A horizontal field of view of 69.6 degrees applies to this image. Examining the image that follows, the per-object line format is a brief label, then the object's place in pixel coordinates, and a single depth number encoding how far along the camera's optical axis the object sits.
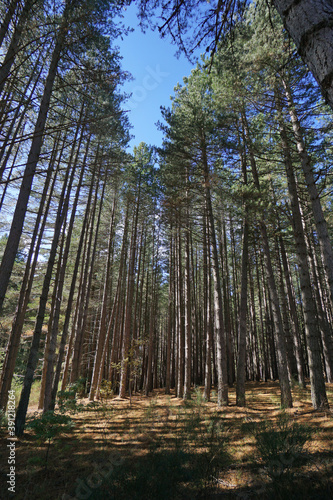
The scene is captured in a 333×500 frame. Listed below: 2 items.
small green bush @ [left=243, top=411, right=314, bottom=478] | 3.41
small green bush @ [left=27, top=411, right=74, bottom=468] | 4.75
